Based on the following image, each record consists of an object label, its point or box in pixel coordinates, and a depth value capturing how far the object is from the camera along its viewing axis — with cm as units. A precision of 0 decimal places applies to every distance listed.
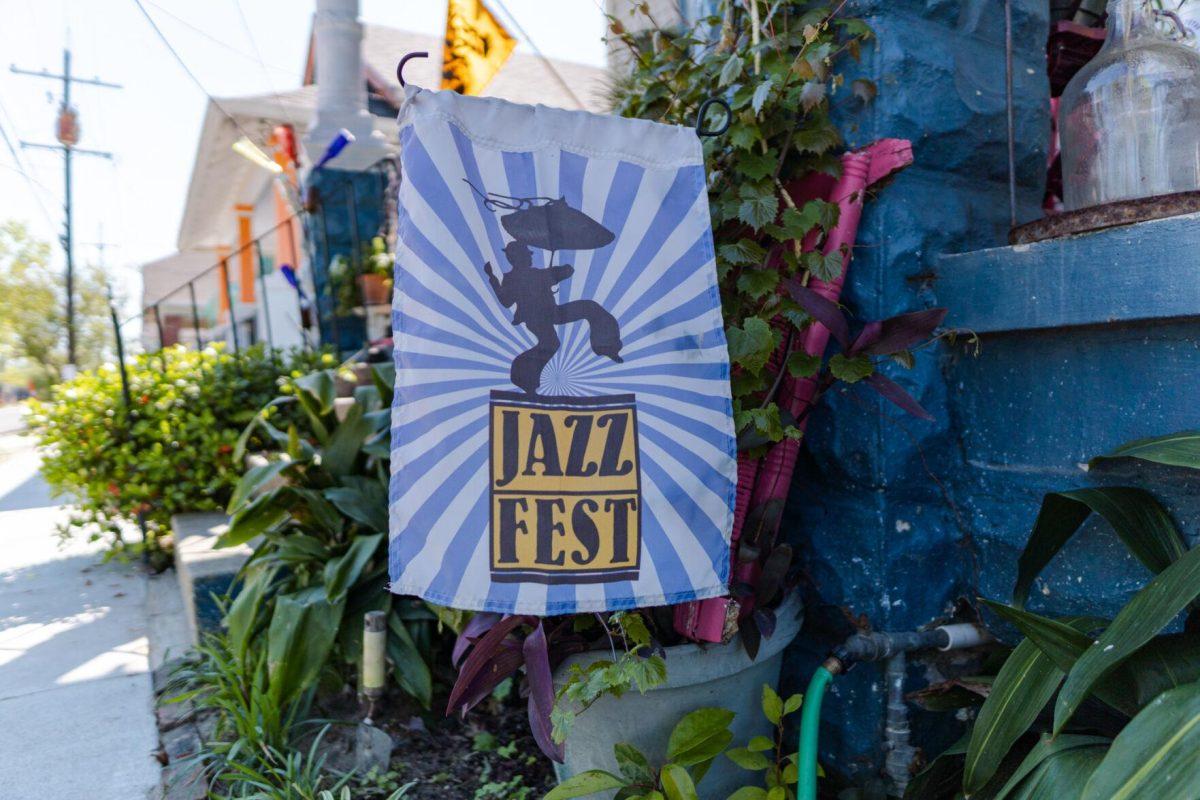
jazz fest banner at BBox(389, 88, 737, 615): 131
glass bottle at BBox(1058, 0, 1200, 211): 159
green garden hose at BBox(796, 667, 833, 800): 147
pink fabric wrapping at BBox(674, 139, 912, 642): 164
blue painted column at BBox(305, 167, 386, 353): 508
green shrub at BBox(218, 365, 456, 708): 211
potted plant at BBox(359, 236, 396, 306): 481
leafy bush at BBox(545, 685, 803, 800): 139
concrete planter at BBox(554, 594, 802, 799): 151
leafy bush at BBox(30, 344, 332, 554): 374
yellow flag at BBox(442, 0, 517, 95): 387
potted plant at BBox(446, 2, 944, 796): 150
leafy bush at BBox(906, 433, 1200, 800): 96
